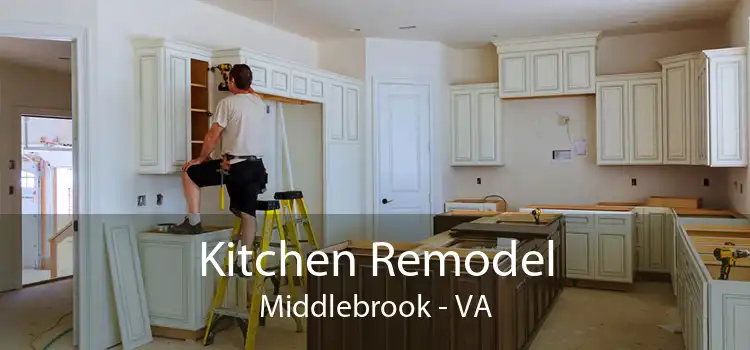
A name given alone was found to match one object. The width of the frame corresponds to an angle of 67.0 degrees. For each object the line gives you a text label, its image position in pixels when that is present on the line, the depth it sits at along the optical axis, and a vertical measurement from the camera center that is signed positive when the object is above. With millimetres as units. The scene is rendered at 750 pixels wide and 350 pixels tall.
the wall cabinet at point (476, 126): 6879 +613
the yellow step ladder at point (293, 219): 4383 -334
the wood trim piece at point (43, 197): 8891 -331
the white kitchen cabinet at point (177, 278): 4215 -763
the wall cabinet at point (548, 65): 6312 +1252
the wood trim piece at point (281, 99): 5152 +750
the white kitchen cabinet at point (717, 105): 4797 +622
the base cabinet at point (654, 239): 5914 -683
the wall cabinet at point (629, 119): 6133 +614
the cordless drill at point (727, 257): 2676 -407
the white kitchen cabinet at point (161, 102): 4297 +576
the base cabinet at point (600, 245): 5676 -716
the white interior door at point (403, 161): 6629 +177
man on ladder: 3990 +184
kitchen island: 2998 -677
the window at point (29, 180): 9523 -34
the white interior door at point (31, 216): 8555 -588
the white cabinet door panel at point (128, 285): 4105 -796
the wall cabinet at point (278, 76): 4668 +934
